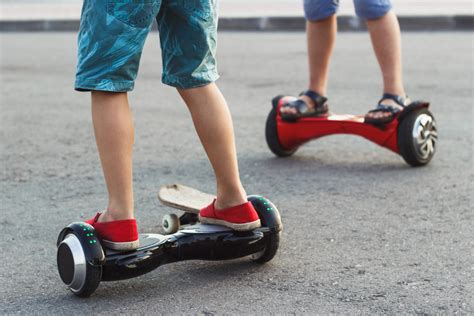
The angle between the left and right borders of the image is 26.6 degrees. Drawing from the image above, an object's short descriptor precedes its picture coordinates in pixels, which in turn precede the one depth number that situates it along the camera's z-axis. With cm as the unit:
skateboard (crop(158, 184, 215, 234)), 348
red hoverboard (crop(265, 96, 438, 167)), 461
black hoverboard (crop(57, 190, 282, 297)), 291
